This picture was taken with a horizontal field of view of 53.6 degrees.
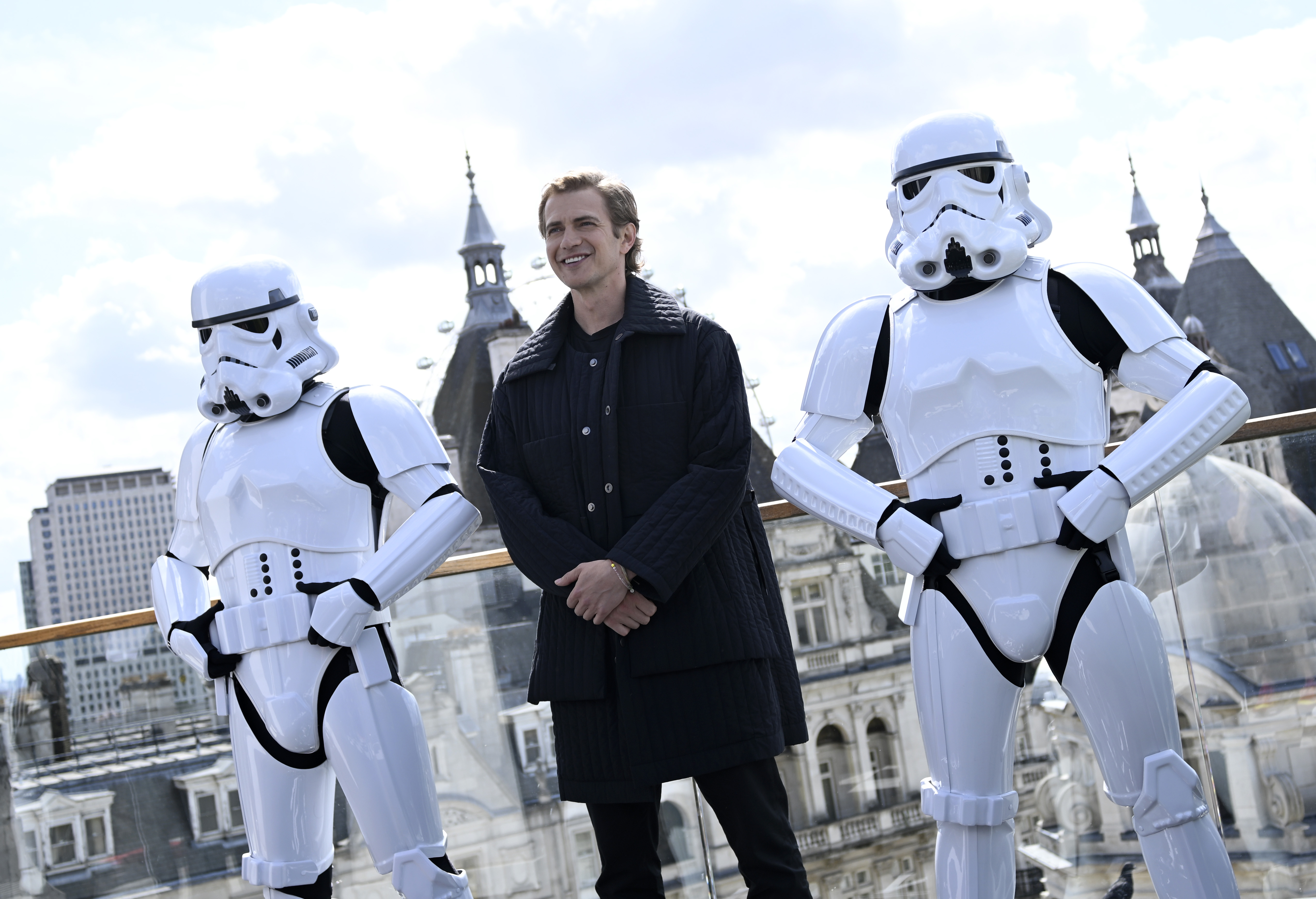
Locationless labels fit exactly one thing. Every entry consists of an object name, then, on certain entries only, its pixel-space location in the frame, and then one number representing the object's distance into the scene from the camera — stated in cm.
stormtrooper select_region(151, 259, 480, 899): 287
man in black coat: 265
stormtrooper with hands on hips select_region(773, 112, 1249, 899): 252
